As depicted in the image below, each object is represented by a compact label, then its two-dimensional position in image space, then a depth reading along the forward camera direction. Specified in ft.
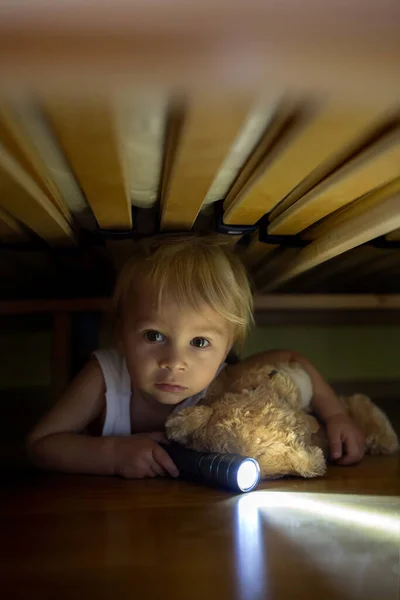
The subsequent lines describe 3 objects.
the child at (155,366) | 3.08
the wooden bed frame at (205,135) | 0.88
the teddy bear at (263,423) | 2.83
